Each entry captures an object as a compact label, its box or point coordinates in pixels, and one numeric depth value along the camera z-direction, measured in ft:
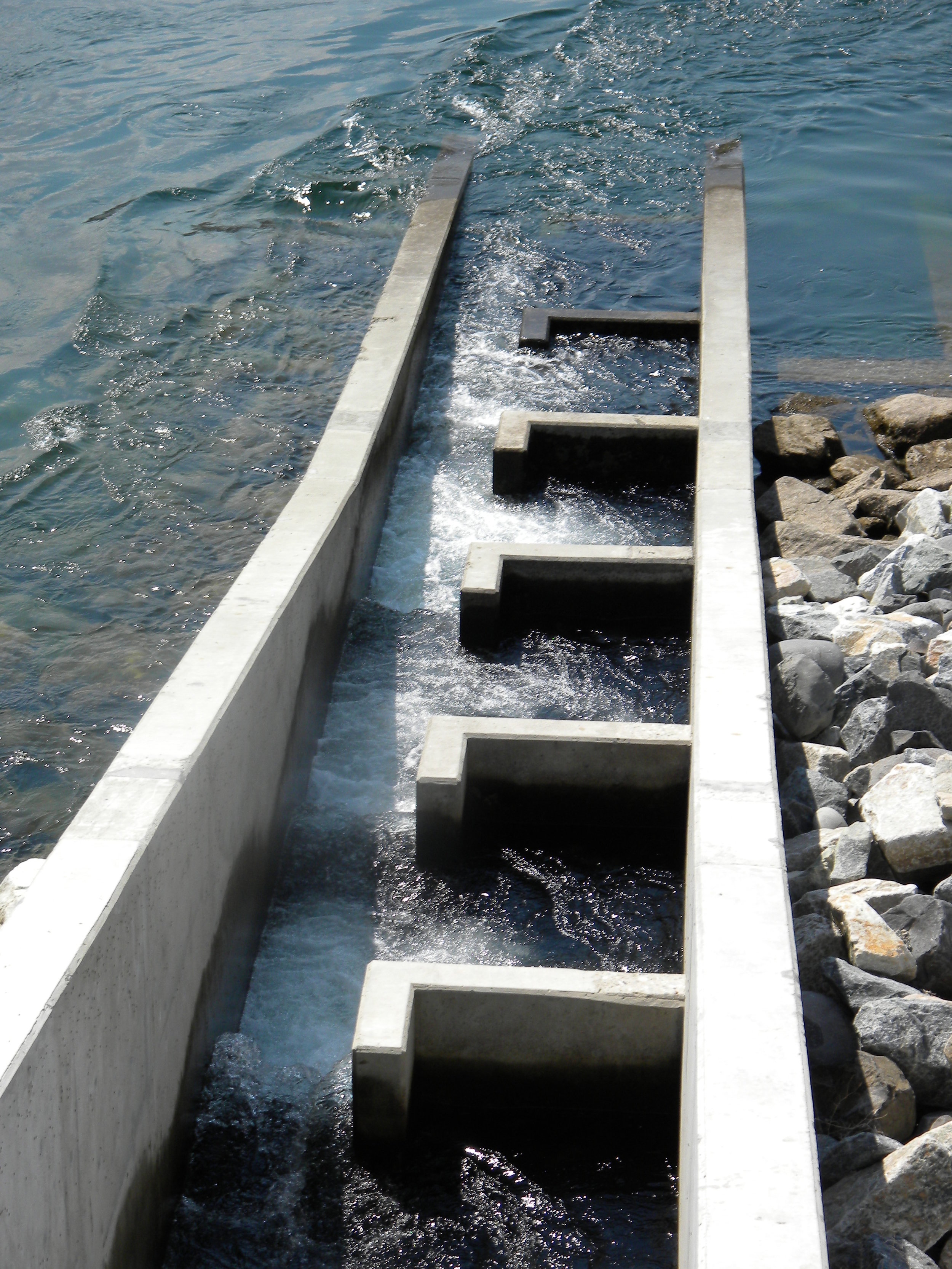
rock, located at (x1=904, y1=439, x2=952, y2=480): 32.65
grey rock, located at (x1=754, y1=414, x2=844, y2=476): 33.60
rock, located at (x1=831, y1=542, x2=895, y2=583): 26.14
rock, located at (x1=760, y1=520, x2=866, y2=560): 27.25
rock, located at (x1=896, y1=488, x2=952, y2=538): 26.55
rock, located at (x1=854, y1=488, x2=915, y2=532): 29.78
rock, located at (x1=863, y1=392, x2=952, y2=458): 34.40
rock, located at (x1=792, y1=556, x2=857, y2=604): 25.04
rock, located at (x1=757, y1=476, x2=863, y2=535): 28.89
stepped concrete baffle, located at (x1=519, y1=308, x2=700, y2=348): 36.83
